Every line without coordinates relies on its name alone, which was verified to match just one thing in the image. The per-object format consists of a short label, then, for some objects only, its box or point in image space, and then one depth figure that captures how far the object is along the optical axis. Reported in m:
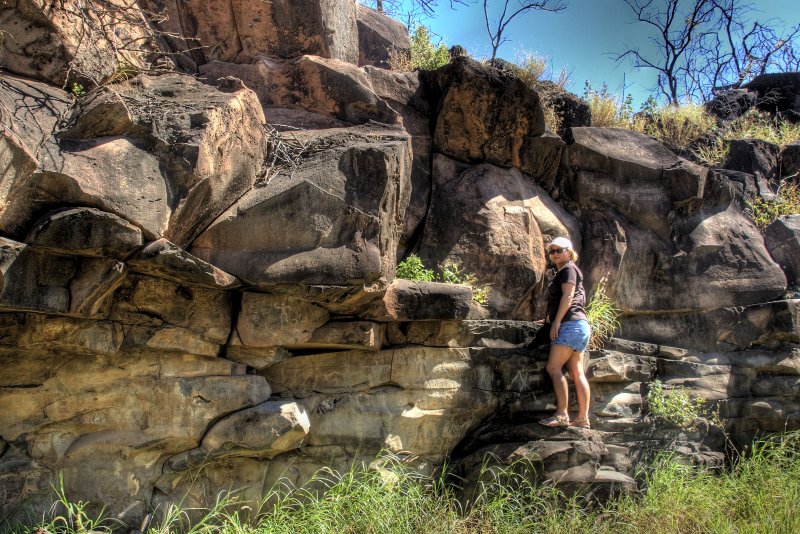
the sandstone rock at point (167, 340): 4.60
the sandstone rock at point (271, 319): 4.86
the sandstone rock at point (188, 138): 4.40
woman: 5.29
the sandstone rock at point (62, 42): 4.69
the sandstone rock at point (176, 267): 4.20
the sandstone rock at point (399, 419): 5.18
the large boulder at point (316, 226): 4.64
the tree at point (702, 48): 12.91
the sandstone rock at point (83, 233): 3.91
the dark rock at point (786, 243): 6.85
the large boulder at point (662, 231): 6.63
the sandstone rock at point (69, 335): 4.28
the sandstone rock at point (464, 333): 5.44
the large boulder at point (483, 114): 6.44
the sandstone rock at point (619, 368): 5.78
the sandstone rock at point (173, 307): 4.53
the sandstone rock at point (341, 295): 4.67
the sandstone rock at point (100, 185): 3.99
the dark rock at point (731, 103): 9.43
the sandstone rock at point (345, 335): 5.08
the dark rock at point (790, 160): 8.04
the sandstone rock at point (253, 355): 4.97
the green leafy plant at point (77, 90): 4.74
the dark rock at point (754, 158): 7.89
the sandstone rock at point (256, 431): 4.71
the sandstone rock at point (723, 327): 6.41
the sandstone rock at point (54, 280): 3.93
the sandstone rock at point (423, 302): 5.17
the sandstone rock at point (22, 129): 3.85
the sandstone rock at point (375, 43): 8.10
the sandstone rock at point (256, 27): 6.28
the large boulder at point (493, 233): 6.15
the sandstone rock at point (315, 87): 5.96
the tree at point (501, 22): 11.25
